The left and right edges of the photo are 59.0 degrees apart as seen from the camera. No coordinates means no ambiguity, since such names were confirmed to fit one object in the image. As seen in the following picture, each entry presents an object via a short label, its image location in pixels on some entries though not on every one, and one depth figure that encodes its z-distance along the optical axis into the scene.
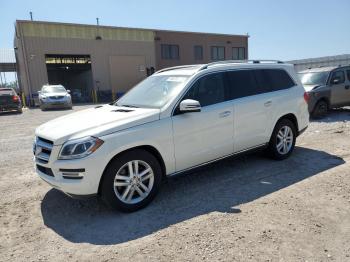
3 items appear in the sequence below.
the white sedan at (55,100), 20.31
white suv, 3.71
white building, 28.31
